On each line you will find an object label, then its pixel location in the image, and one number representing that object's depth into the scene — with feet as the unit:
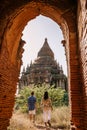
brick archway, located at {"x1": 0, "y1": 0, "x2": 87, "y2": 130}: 8.23
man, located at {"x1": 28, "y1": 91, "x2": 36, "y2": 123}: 15.93
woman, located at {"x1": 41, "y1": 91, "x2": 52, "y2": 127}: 13.49
